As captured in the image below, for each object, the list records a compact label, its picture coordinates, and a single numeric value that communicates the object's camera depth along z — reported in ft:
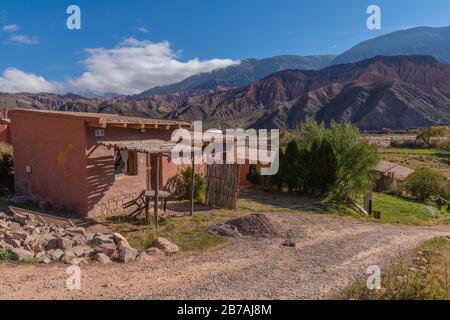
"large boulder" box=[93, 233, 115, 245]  24.86
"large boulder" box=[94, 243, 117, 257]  23.31
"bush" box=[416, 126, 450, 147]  178.50
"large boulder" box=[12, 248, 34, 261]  21.99
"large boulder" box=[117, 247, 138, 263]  22.53
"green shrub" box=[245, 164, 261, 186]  56.44
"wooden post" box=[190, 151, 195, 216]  34.94
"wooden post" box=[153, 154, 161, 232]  29.60
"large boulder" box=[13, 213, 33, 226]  28.99
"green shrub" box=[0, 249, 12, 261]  21.96
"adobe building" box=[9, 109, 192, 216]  32.01
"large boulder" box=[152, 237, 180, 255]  24.56
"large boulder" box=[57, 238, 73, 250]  23.56
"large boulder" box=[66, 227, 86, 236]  26.92
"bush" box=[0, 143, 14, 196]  39.96
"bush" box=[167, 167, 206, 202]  43.08
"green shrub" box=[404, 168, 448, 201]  66.90
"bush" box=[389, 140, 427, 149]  178.61
